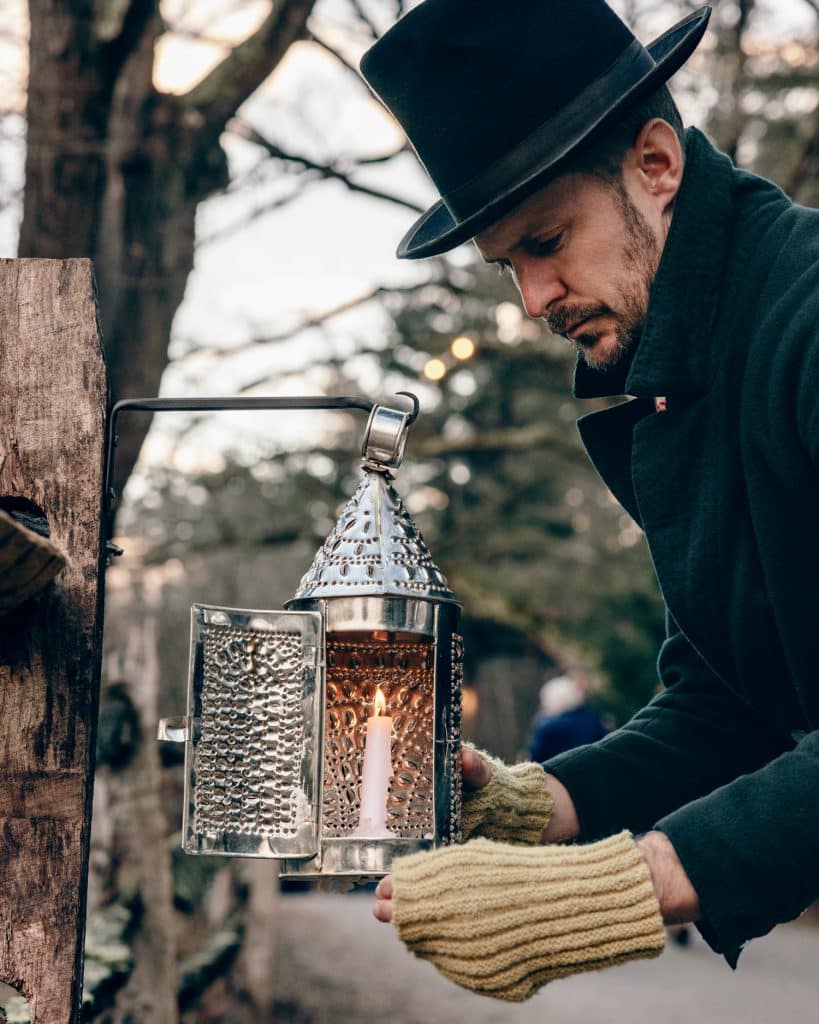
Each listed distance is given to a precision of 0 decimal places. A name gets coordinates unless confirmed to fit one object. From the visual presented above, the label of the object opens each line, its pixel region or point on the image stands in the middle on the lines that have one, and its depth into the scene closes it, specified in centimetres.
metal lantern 191
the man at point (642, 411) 173
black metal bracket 210
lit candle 200
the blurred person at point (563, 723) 845
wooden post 182
